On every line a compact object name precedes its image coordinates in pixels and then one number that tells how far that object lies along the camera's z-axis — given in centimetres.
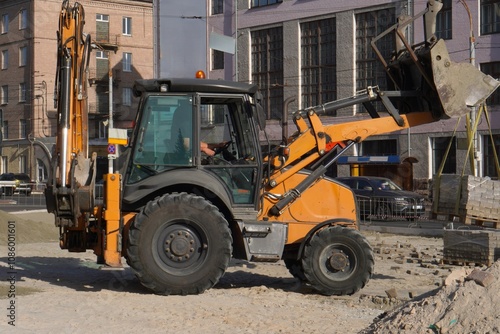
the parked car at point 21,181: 4922
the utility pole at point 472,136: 1635
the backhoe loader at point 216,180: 1148
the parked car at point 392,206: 2473
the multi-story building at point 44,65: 6267
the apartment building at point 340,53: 3834
